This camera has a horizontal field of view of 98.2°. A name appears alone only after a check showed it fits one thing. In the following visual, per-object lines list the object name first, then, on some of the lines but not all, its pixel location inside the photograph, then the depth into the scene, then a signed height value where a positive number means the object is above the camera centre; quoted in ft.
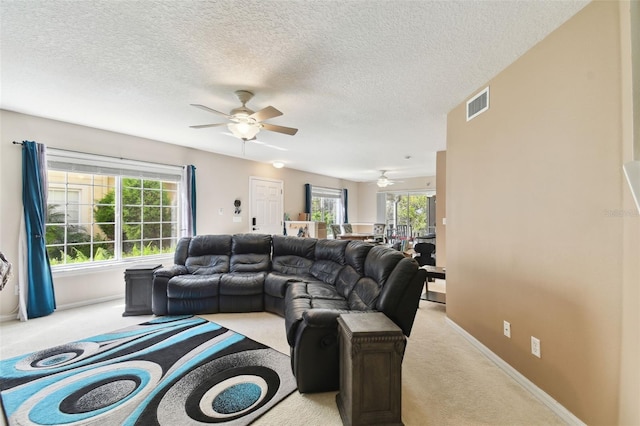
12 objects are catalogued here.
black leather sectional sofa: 6.77 -2.67
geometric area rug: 6.01 -4.31
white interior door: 21.88 +0.79
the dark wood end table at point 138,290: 12.23 -3.34
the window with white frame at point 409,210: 30.81 +0.58
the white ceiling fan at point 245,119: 9.27 +3.25
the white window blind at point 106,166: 12.76 +2.53
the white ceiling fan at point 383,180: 25.55 +3.22
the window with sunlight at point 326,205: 29.48 +1.13
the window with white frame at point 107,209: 13.03 +0.33
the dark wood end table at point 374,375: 5.36 -3.11
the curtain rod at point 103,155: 11.55 +2.99
